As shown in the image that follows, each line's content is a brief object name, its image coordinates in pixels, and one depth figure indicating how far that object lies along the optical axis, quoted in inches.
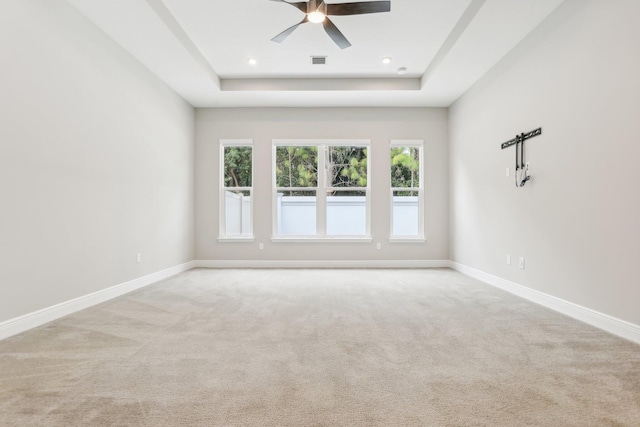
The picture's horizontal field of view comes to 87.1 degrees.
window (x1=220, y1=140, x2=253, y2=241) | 245.1
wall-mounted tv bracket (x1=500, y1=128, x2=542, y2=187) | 148.6
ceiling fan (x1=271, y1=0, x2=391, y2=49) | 118.0
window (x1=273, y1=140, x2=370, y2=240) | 246.7
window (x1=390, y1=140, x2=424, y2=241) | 245.4
